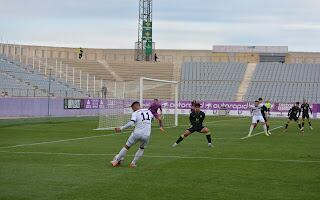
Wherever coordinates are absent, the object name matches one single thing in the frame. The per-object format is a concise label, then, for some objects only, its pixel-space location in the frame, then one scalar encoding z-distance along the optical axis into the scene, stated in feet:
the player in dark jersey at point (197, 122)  79.66
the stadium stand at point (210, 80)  265.95
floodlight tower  292.20
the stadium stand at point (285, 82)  264.31
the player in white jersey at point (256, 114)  107.45
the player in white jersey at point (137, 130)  55.21
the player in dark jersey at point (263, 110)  111.65
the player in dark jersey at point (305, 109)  129.49
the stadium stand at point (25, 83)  180.86
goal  129.39
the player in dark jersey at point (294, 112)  127.03
